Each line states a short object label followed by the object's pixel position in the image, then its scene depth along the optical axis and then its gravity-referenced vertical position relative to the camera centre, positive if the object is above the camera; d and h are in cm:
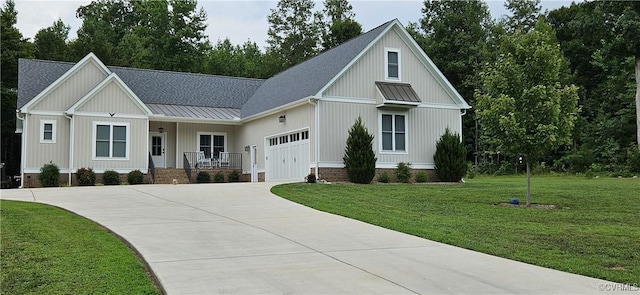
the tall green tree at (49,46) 4106 +896
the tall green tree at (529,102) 1405 +161
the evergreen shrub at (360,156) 2184 +44
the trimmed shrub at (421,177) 2373 -41
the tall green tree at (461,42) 4562 +1016
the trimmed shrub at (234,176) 2805 -39
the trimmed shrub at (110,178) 2389 -39
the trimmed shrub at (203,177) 2683 -41
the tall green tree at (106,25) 4312 +1523
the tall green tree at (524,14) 4675 +1257
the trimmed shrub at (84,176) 2341 -30
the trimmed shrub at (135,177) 2434 -36
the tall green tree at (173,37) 4409 +1030
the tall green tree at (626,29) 3148 +768
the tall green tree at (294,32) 5306 +1297
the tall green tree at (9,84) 3556 +548
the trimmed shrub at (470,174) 3248 -40
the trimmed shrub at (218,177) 2752 -43
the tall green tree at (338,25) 4694 +1201
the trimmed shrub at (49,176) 2305 -28
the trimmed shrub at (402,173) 2342 -23
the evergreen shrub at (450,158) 2408 +39
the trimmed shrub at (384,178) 2278 -42
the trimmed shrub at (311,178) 2117 -38
